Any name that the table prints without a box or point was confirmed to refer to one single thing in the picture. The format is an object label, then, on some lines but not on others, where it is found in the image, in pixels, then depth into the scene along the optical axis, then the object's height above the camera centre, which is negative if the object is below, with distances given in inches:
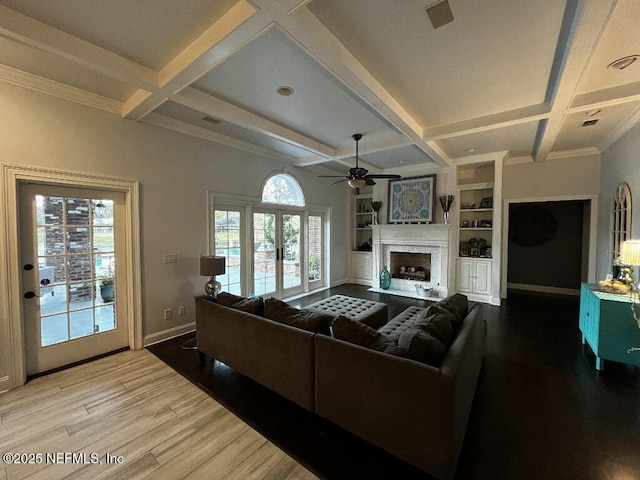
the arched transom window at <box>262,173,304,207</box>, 205.0 +31.6
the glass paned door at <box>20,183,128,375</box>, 107.7 -18.5
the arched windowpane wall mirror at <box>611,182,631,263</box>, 140.3 +6.6
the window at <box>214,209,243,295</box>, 174.4 -9.2
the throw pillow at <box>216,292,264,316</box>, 101.7 -28.2
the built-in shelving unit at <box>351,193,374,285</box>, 286.8 -9.4
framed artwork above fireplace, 237.4 +28.0
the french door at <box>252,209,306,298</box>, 202.1 -17.6
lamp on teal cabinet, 102.8 -11.0
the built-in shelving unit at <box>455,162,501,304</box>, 213.3 -3.2
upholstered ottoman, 136.0 -41.7
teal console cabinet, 104.7 -39.4
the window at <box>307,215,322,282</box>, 251.6 -15.7
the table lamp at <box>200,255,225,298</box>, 142.4 -19.1
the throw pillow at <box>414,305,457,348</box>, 75.9 -27.7
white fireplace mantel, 231.6 -14.0
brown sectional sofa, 59.8 -38.7
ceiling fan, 150.0 +29.6
